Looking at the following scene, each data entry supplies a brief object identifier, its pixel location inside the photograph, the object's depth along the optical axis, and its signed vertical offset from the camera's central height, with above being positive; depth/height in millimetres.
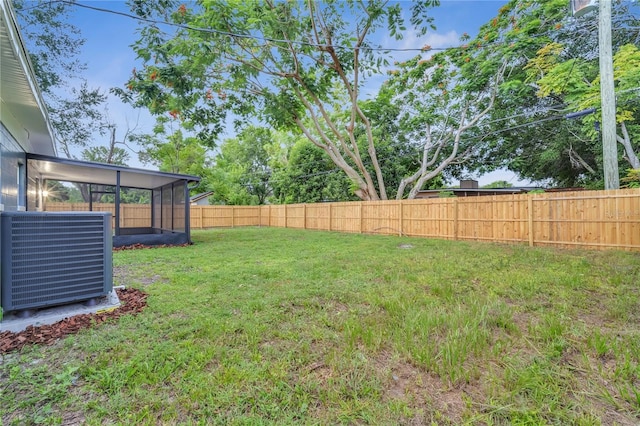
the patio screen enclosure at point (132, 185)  7170 +973
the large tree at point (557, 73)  9414 +5170
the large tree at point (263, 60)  8180 +5264
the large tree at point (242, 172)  23198 +3658
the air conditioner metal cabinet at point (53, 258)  2469 -404
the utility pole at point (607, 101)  6566 +2642
